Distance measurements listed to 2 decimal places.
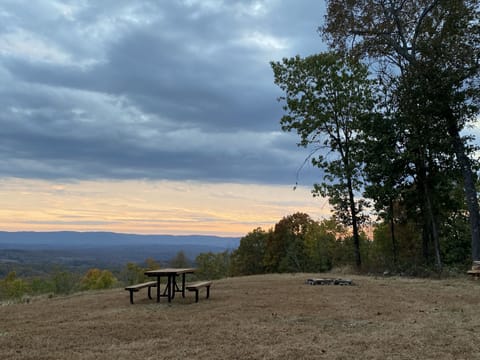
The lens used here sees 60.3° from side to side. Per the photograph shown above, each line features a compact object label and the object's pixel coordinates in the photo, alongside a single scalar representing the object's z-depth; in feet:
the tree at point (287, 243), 134.42
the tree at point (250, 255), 156.56
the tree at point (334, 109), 69.46
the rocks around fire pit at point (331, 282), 42.27
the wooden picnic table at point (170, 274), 31.07
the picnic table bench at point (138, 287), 31.83
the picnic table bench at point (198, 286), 30.53
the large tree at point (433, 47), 48.75
